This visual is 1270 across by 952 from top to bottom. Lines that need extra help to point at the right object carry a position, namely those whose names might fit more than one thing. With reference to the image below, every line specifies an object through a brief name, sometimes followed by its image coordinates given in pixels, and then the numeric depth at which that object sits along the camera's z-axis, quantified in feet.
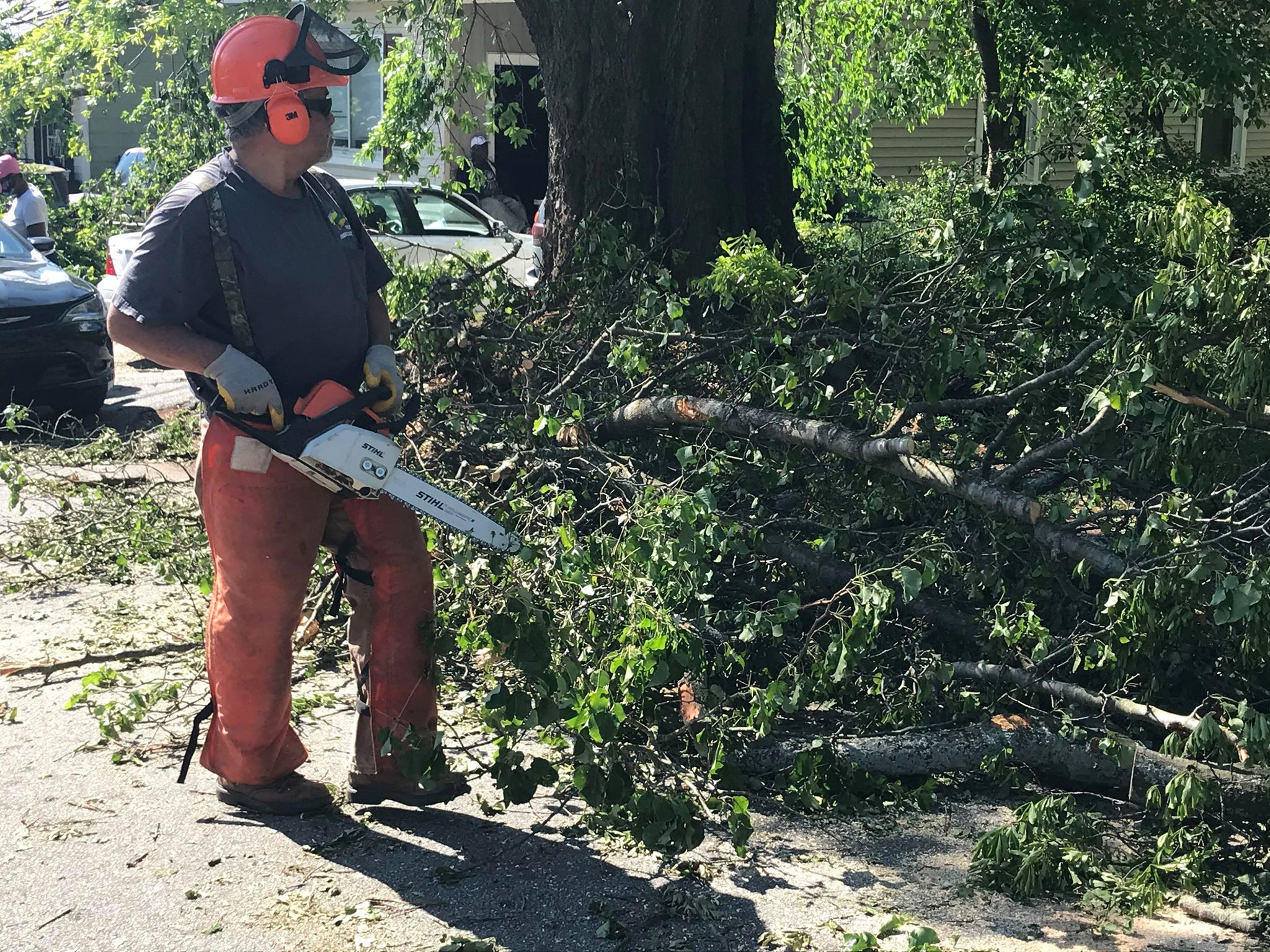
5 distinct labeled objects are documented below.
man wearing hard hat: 10.65
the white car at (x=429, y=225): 37.73
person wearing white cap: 50.93
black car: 28.68
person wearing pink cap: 42.96
